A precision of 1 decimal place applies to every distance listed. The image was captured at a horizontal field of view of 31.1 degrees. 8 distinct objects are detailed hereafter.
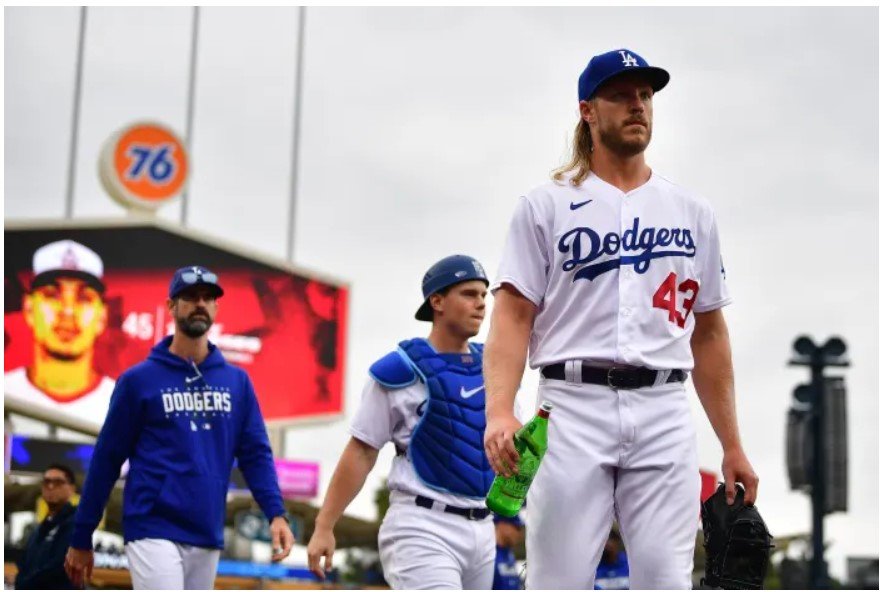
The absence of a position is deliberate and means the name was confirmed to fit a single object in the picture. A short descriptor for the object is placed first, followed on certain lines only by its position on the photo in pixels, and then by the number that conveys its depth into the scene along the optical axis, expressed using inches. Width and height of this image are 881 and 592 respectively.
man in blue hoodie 303.3
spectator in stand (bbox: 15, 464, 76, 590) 417.4
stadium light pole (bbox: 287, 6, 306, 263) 1568.7
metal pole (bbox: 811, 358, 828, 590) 687.1
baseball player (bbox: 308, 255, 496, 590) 290.8
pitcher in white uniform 198.1
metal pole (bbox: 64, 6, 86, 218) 1453.0
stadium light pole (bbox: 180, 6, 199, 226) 1513.3
